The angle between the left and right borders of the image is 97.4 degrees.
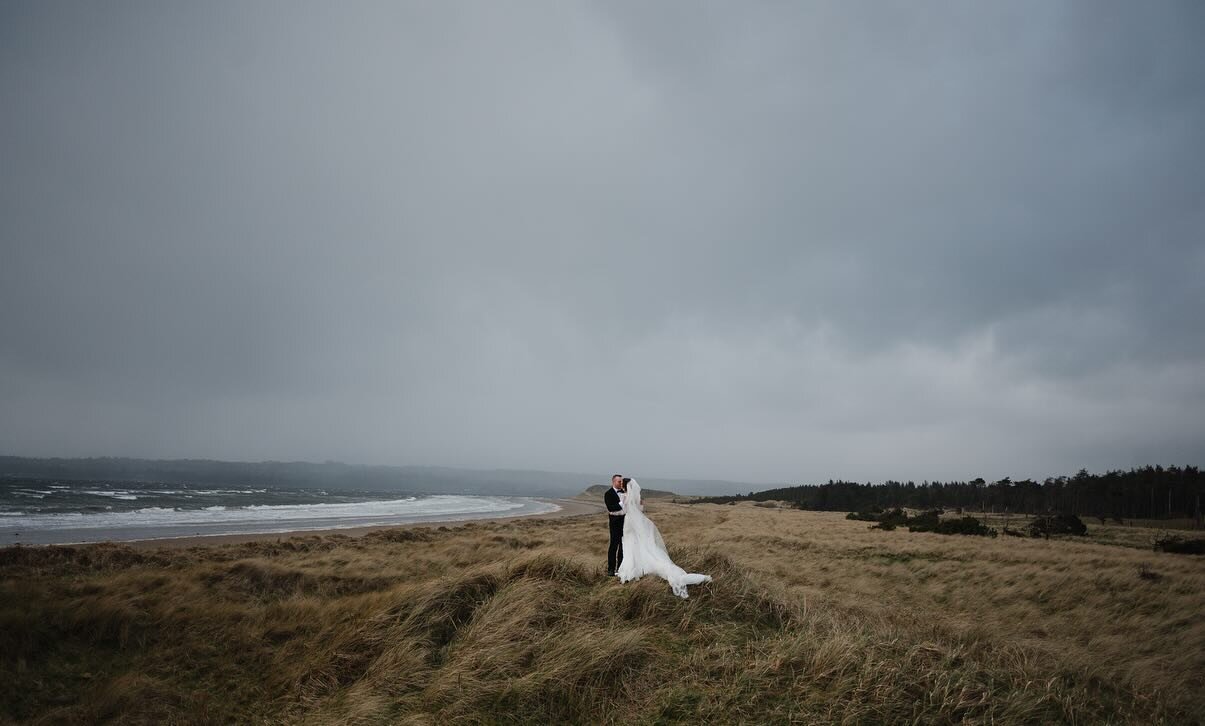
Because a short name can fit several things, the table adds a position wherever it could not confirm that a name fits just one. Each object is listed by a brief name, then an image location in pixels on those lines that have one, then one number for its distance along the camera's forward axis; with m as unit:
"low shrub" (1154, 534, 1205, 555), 21.86
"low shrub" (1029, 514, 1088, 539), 30.48
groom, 10.74
